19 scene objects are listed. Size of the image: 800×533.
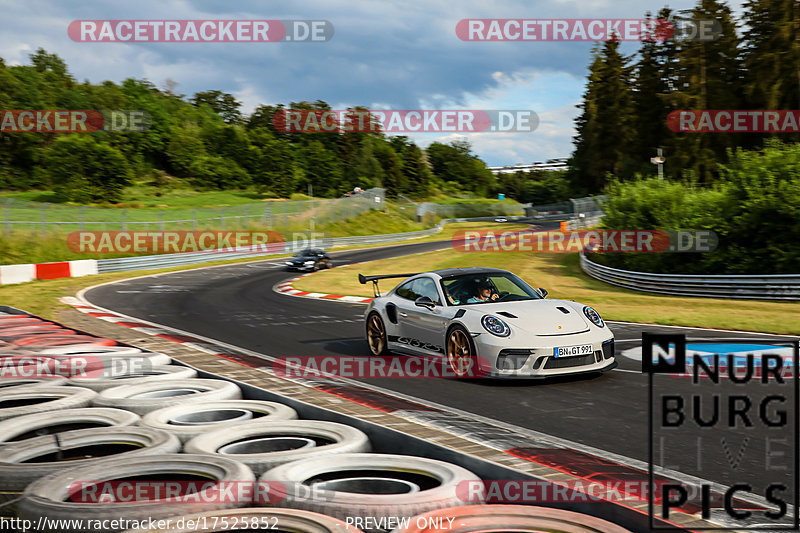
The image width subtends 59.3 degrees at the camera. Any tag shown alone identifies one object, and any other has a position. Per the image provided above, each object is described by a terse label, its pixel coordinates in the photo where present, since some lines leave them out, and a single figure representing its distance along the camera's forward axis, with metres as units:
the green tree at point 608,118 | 77.50
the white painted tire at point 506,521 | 3.28
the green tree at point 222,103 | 163.62
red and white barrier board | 27.70
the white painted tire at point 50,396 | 5.96
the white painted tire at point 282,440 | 4.62
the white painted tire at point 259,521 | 3.31
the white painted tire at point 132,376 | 7.04
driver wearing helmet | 9.45
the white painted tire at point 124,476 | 3.38
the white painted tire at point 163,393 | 6.05
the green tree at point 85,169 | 77.75
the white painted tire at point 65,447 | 4.07
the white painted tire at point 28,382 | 6.88
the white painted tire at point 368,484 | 3.54
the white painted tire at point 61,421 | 5.23
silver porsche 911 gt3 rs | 8.01
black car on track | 35.53
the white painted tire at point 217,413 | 5.58
